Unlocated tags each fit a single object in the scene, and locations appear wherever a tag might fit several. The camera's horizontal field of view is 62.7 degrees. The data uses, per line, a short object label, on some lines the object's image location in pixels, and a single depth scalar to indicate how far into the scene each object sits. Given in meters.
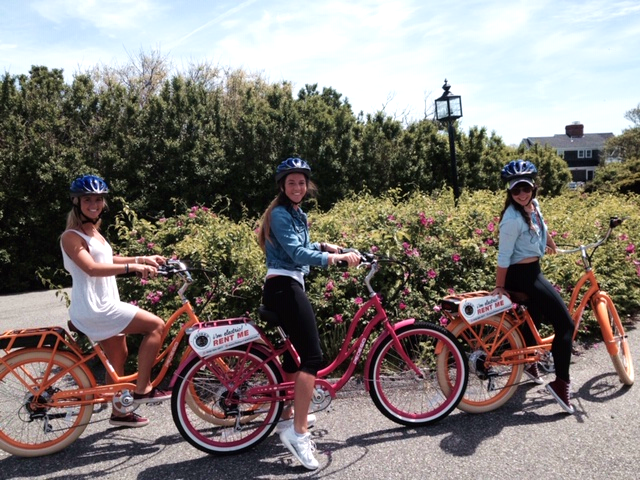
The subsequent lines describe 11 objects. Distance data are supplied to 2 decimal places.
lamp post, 11.22
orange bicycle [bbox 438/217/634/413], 3.96
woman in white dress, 3.43
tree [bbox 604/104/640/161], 57.97
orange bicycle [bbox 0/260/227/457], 3.51
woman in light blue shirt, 3.89
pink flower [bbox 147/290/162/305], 5.11
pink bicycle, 3.46
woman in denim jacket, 3.29
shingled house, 75.00
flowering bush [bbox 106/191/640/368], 5.11
